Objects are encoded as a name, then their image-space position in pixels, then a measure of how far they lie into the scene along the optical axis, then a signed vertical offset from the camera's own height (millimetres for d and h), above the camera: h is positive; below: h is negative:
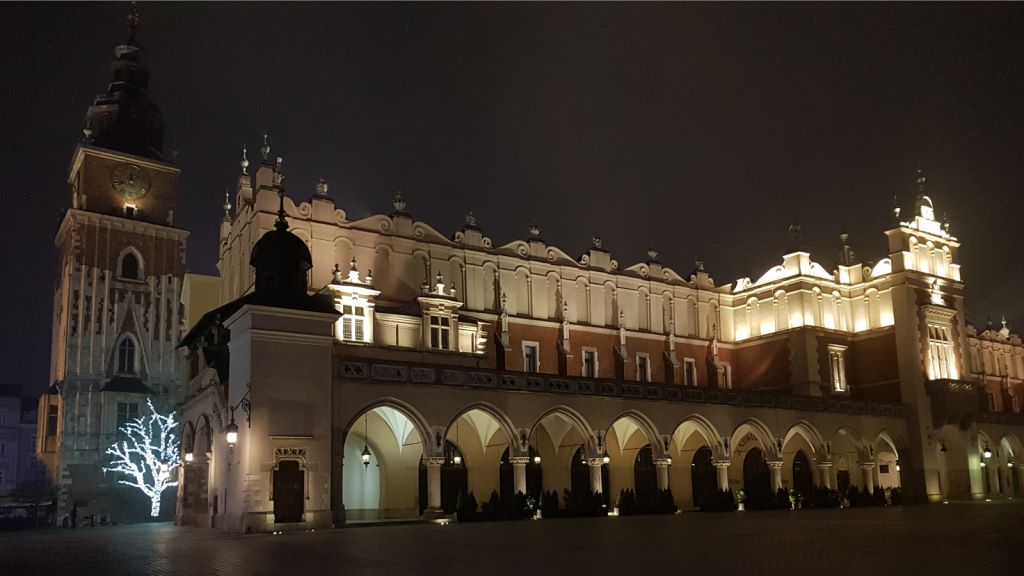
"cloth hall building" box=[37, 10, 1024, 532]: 30016 +4527
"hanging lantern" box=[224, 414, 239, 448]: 28000 +953
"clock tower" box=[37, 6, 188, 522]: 52875 +10235
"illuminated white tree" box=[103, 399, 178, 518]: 51500 +706
